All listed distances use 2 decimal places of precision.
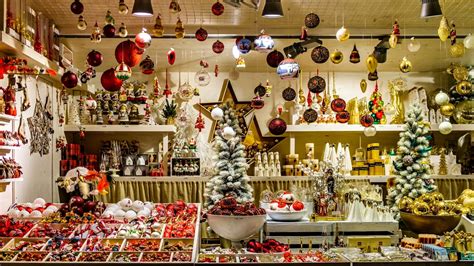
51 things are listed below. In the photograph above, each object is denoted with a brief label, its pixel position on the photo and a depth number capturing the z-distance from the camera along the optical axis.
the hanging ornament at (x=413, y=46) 5.66
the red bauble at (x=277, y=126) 6.60
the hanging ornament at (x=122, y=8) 4.46
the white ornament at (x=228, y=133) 5.57
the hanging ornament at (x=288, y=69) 5.07
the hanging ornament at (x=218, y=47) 5.56
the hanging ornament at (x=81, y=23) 4.85
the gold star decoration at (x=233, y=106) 7.85
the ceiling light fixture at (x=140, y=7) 4.20
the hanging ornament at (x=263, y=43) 4.97
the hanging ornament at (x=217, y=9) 4.69
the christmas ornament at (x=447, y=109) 6.63
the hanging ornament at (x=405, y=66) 5.70
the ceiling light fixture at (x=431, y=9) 4.01
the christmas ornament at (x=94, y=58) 5.40
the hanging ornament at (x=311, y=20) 5.12
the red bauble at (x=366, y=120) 6.53
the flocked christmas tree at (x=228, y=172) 5.97
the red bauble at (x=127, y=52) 5.29
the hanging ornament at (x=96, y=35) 4.89
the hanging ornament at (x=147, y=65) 5.98
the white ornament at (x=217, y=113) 5.91
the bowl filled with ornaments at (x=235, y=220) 3.70
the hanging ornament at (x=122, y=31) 4.92
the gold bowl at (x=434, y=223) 3.96
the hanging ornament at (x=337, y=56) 5.48
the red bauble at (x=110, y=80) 5.75
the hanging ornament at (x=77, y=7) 4.54
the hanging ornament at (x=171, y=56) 5.85
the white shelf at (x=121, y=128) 7.09
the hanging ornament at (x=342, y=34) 5.10
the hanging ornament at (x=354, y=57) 5.66
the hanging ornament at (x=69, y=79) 5.25
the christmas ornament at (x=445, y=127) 6.75
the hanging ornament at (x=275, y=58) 5.95
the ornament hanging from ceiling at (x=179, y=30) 5.06
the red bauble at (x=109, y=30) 4.86
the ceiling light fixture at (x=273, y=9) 4.21
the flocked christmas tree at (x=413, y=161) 6.52
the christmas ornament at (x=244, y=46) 5.25
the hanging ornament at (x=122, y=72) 5.07
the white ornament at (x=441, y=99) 6.41
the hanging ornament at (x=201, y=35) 5.28
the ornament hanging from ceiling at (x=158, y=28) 4.94
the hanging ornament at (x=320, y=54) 5.55
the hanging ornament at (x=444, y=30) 4.65
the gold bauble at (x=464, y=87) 5.77
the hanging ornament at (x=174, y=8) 4.54
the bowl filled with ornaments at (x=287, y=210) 4.32
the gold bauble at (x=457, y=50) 5.24
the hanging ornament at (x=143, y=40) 4.86
